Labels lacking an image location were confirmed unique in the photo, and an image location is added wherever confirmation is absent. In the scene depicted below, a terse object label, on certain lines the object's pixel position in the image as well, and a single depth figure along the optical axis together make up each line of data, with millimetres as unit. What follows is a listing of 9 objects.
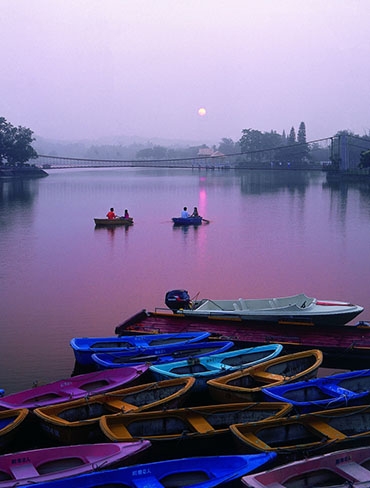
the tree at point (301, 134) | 110938
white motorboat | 9445
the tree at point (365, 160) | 54831
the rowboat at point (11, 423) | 5664
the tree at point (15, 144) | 67625
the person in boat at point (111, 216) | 24228
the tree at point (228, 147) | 169750
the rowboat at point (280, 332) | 8289
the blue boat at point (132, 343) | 7977
